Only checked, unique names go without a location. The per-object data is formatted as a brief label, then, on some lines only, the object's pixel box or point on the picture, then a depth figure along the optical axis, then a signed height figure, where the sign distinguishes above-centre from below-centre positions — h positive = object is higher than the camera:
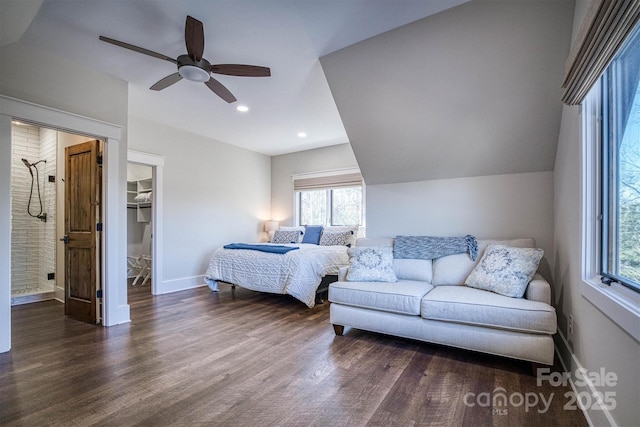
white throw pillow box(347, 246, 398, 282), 2.88 -0.54
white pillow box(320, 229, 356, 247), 4.87 -0.44
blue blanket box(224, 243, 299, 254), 4.02 -0.51
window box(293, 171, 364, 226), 5.52 +0.29
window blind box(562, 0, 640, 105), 1.05 +0.72
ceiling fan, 2.06 +1.21
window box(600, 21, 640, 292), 1.31 +0.23
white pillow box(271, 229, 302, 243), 5.39 -0.45
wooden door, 3.17 -0.21
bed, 3.70 -0.77
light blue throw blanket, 2.98 -0.37
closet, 5.52 -0.21
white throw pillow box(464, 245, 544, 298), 2.29 -0.49
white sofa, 2.02 -0.77
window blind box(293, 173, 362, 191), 5.45 +0.61
